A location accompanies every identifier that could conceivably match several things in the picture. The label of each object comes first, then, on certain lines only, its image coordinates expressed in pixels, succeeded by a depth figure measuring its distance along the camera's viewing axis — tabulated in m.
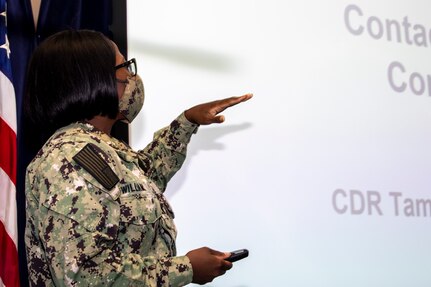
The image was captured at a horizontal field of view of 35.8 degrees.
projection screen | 2.33
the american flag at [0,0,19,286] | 2.00
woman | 1.27
